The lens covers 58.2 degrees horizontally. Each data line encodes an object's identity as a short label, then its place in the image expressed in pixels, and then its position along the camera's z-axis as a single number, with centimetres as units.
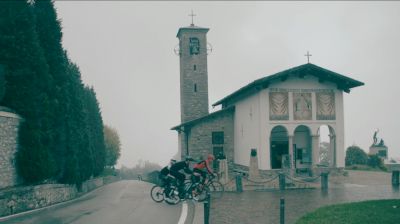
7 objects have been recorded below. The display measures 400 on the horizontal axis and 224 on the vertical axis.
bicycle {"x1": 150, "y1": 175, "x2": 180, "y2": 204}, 1425
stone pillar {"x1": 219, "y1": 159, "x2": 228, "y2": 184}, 2005
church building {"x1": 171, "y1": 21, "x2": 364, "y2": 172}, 2320
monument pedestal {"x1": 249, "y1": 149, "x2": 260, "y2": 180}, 2028
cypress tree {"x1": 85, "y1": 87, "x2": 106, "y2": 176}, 3128
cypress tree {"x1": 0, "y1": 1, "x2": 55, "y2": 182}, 1568
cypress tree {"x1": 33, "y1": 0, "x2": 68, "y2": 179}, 1862
